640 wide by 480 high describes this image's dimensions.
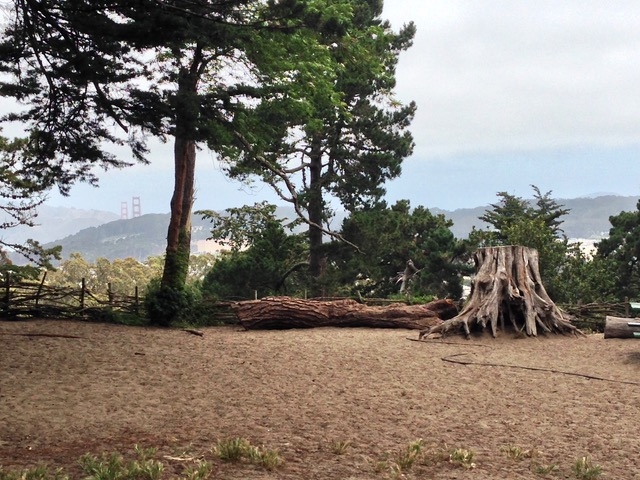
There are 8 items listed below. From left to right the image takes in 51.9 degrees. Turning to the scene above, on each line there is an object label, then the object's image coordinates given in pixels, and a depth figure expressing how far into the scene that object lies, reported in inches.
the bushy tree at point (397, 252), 823.1
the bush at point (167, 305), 496.1
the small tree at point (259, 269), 831.1
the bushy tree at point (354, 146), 855.1
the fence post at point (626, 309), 494.1
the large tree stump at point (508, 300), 424.5
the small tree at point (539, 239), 821.9
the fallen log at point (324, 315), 485.1
